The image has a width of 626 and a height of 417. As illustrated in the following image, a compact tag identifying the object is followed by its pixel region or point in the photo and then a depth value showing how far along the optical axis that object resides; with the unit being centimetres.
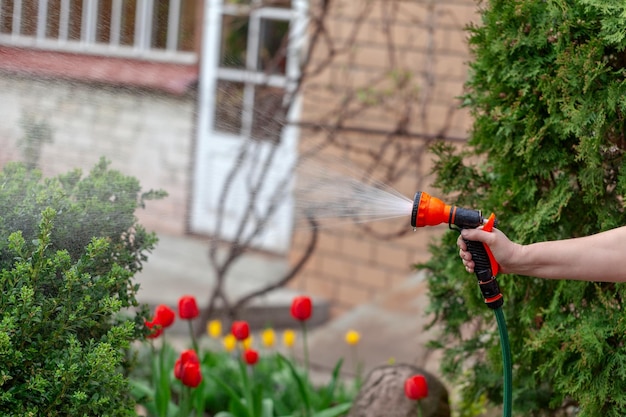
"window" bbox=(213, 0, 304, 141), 611
